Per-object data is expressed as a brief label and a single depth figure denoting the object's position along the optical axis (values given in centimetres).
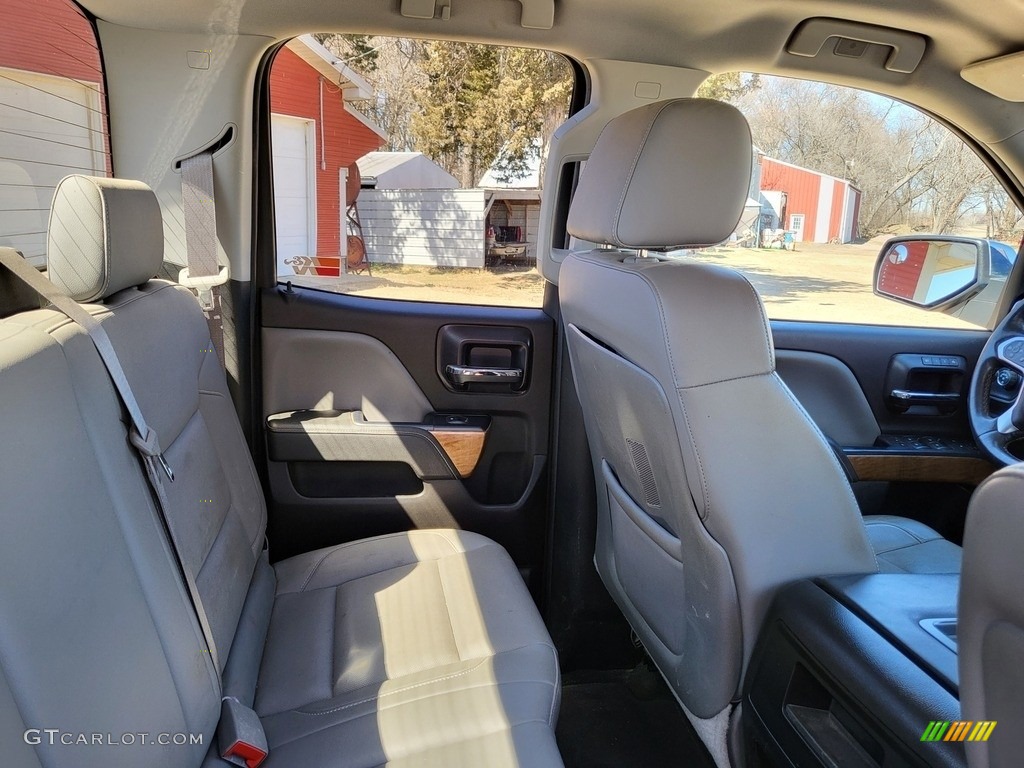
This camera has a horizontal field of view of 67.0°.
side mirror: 235
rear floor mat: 191
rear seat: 93
